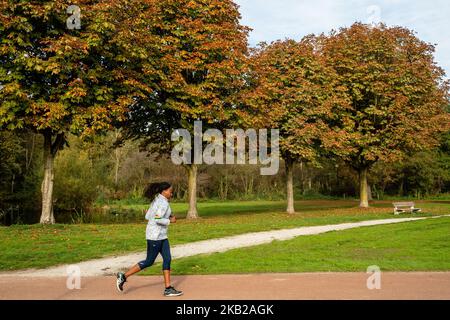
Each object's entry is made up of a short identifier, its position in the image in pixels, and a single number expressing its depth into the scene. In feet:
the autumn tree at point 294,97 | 92.99
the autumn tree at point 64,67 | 63.05
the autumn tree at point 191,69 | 80.94
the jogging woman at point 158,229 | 29.45
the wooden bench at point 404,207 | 93.86
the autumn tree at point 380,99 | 110.42
